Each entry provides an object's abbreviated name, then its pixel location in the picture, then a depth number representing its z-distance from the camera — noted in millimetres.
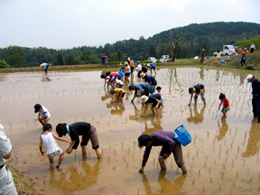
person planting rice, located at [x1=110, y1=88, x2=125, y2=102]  9664
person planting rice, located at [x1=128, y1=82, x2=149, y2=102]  9086
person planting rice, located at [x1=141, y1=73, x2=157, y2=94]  9744
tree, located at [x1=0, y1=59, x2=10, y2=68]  41734
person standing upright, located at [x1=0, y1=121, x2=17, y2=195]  2541
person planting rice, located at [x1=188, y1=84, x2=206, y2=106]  8750
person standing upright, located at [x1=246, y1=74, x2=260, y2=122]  7204
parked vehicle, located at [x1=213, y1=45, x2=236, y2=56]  26858
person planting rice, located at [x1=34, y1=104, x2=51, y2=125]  6140
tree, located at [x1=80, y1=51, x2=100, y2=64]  53500
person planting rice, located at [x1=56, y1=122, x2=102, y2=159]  4445
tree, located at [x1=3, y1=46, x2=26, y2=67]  56531
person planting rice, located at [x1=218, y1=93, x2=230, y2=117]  7386
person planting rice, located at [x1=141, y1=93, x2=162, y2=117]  7343
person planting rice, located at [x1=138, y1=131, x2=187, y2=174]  3959
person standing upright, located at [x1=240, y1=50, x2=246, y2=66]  19653
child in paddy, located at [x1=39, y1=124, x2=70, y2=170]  4375
